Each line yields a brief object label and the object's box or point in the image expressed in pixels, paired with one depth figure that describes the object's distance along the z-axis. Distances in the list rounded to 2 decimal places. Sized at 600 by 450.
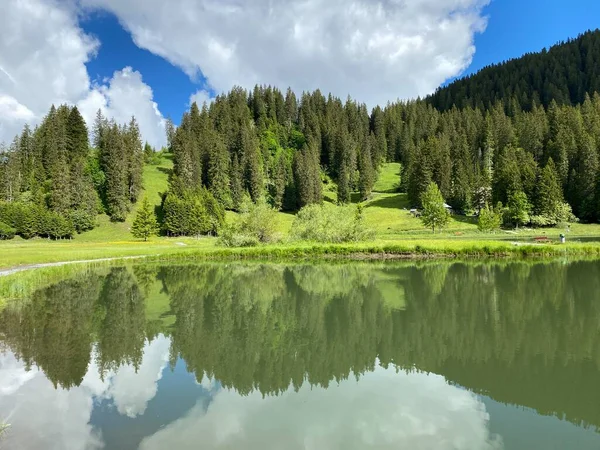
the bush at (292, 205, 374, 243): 53.91
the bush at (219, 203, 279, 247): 55.78
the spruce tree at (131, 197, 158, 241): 78.44
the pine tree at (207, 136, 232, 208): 102.69
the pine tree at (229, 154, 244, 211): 106.06
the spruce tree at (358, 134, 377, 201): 113.38
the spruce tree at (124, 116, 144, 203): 96.38
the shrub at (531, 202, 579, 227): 80.19
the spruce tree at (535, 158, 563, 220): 81.31
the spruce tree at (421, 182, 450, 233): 73.62
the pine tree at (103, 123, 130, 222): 88.75
